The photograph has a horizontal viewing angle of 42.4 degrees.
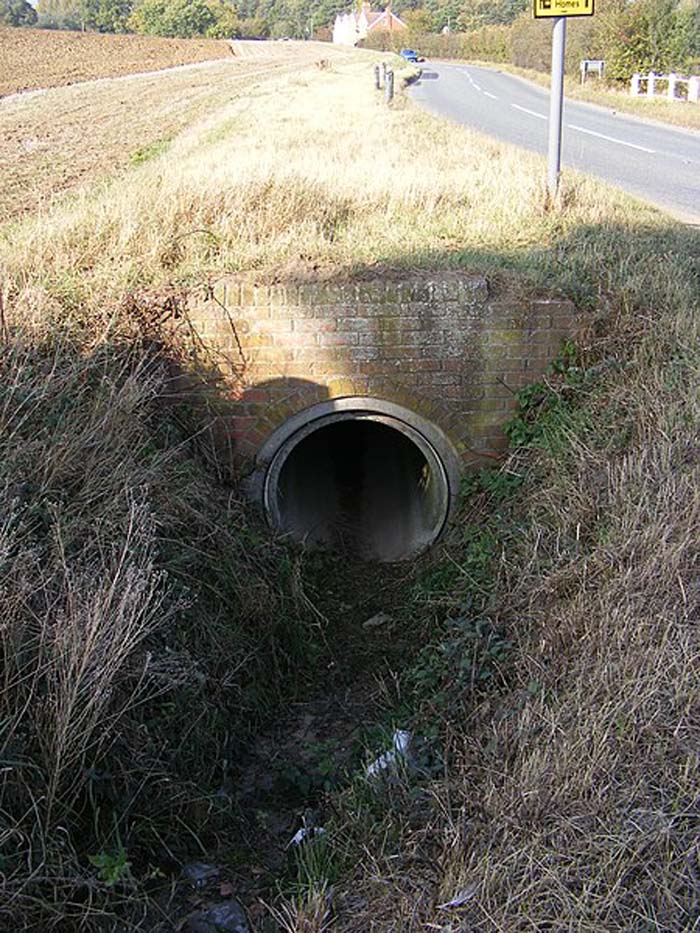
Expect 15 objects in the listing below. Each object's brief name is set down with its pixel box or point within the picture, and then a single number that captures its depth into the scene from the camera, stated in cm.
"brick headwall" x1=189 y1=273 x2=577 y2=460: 571
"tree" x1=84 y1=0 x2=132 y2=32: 7819
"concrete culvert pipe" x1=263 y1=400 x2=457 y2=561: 617
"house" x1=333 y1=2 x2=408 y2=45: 8931
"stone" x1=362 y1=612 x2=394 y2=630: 583
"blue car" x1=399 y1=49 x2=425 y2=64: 5798
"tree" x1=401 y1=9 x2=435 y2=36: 7819
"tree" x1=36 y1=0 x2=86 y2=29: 8307
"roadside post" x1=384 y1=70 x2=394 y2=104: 2084
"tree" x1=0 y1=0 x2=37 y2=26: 7896
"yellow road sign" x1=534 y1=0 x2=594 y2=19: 681
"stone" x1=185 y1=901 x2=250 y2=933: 325
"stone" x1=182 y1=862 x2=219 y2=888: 348
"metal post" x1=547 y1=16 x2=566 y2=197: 680
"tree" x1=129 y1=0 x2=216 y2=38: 7438
